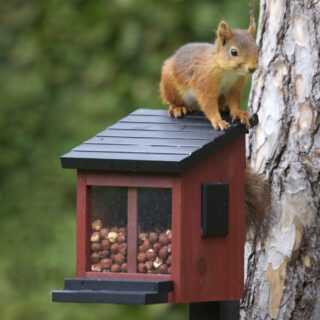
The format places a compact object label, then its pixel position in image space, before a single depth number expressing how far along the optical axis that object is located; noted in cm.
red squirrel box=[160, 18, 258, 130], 606
